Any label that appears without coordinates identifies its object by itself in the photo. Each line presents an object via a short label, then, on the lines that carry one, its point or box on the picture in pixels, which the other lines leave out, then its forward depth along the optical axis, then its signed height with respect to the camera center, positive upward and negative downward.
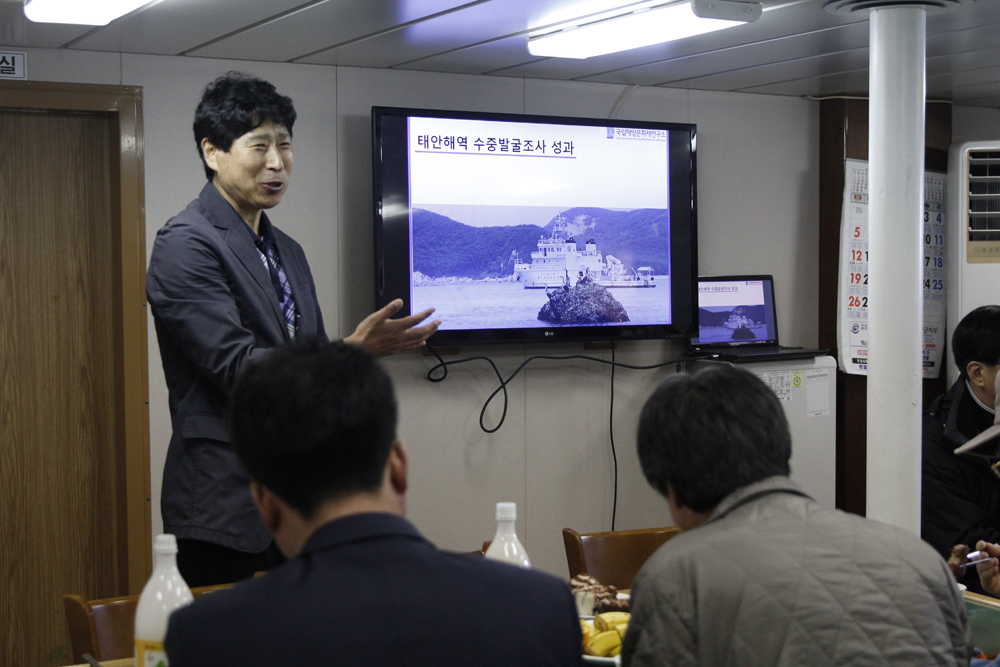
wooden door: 3.68 -0.30
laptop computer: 4.51 -0.13
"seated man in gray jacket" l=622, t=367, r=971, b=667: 1.21 -0.35
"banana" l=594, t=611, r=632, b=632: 1.70 -0.57
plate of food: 1.58 -0.58
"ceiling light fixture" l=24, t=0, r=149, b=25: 2.79 +0.82
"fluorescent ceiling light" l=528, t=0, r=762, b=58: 2.99 +0.86
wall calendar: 4.67 +0.05
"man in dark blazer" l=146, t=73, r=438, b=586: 2.02 -0.06
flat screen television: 3.93 +0.28
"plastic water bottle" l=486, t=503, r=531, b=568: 1.68 -0.43
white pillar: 3.02 +0.12
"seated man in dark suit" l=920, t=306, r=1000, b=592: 2.88 -0.52
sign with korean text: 3.46 +0.81
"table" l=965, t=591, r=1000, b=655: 1.91 -0.67
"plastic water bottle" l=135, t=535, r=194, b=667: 1.43 -0.45
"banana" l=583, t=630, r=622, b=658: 1.63 -0.58
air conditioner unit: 4.64 +0.27
